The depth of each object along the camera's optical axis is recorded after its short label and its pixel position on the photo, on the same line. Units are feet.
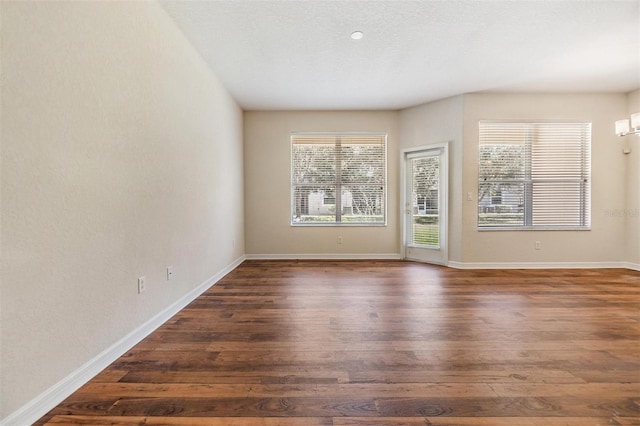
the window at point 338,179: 16.67
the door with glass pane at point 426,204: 15.02
